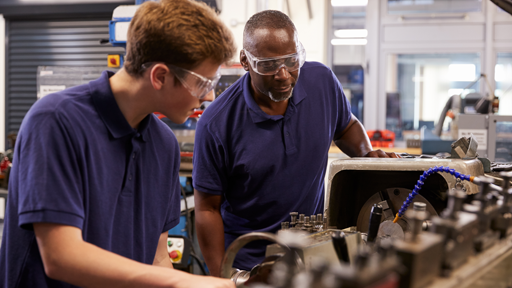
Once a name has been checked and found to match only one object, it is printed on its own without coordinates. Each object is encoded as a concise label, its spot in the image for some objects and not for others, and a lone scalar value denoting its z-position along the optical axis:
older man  1.29
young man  0.75
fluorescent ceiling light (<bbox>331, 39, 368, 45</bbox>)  5.32
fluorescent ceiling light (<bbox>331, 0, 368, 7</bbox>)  5.01
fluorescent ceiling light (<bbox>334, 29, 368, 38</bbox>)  5.28
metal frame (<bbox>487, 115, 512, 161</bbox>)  2.62
